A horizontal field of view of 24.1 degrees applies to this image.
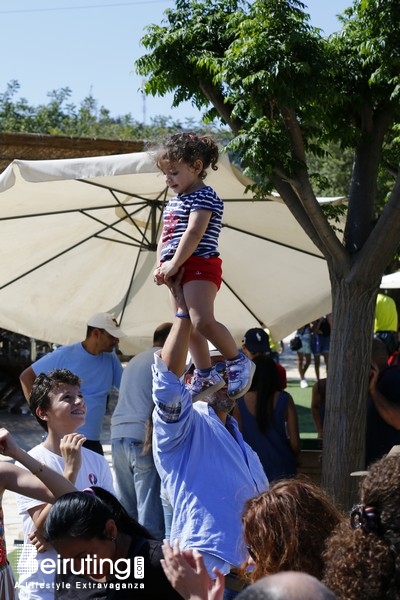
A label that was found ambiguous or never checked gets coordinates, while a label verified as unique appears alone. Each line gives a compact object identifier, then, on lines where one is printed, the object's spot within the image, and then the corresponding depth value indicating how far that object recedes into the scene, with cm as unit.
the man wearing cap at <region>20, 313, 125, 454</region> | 720
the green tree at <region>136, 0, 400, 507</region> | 595
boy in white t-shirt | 432
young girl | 423
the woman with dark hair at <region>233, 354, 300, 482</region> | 650
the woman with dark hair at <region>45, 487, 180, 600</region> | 344
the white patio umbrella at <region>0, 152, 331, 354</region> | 773
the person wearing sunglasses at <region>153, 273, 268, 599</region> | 356
